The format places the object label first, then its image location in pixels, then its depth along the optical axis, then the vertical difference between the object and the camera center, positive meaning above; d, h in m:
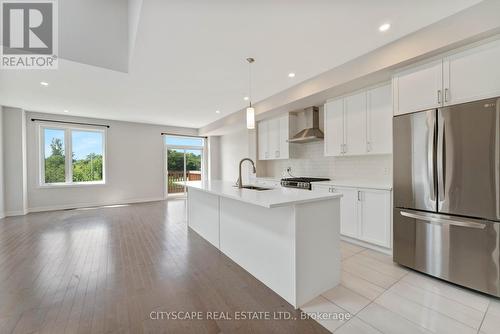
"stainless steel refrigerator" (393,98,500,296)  1.77 -0.29
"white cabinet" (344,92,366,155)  3.13 +0.66
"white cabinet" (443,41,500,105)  1.79 +0.85
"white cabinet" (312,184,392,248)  2.60 -0.69
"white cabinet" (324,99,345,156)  3.41 +0.66
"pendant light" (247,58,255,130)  2.73 +0.69
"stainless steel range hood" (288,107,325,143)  3.91 +0.65
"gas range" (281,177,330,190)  3.51 -0.31
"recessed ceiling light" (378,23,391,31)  2.09 +1.45
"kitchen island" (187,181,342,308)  1.70 -0.71
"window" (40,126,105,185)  5.48 +0.33
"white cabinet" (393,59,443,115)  2.11 +0.85
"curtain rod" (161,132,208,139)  7.12 +1.17
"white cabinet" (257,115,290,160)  4.54 +0.67
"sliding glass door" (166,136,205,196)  7.40 +0.21
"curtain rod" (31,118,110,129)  5.20 +1.25
